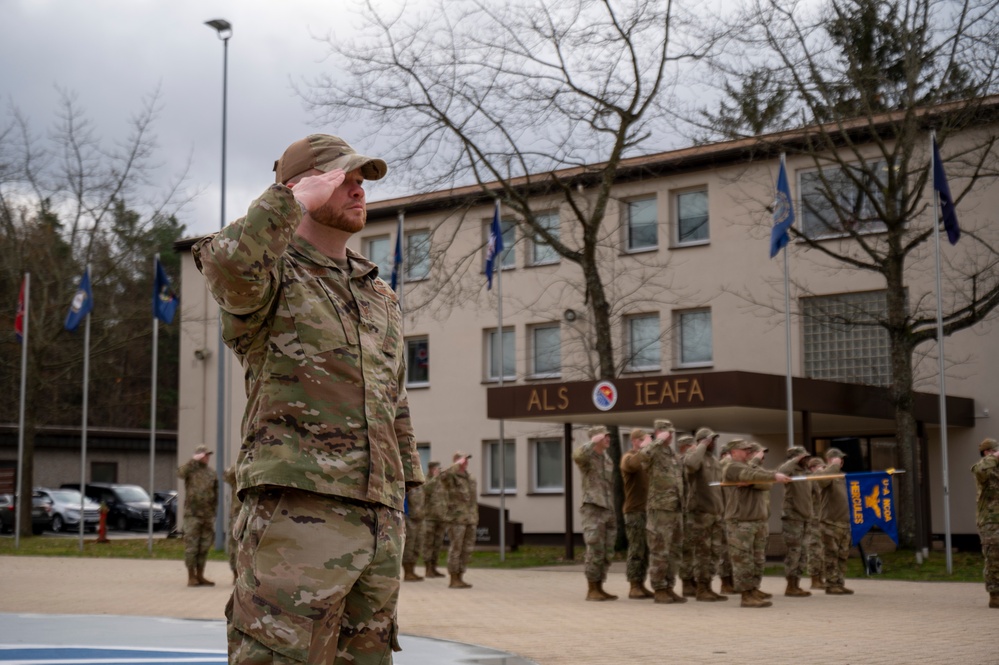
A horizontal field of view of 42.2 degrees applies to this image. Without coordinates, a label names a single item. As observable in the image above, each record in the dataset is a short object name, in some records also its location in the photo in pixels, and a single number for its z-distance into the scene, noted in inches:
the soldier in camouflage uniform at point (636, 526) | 663.1
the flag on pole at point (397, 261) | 1131.9
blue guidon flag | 805.9
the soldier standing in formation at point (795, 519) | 675.4
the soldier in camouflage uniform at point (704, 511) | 643.5
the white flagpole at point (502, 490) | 1092.8
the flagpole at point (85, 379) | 1221.7
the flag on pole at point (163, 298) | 1210.6
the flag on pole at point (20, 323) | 1280.8
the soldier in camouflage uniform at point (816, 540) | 708.0
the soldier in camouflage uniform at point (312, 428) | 149.2
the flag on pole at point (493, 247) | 1127.6
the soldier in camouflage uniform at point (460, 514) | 767.7
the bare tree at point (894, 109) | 976.9
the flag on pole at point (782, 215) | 924.0
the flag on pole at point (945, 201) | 887.7
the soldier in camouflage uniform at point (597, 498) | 622.8
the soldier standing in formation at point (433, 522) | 872.3
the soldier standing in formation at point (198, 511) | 733.3
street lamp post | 1200.2
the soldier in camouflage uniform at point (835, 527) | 696.4
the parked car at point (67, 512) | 1769.2
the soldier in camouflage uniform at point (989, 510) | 577.6
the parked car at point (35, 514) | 1766.7
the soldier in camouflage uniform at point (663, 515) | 620.1
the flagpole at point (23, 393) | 1254.9
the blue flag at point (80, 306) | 1250.6
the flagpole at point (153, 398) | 1203.9
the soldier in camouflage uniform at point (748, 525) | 602.2
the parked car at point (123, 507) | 1859.0
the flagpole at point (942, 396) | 856.3
